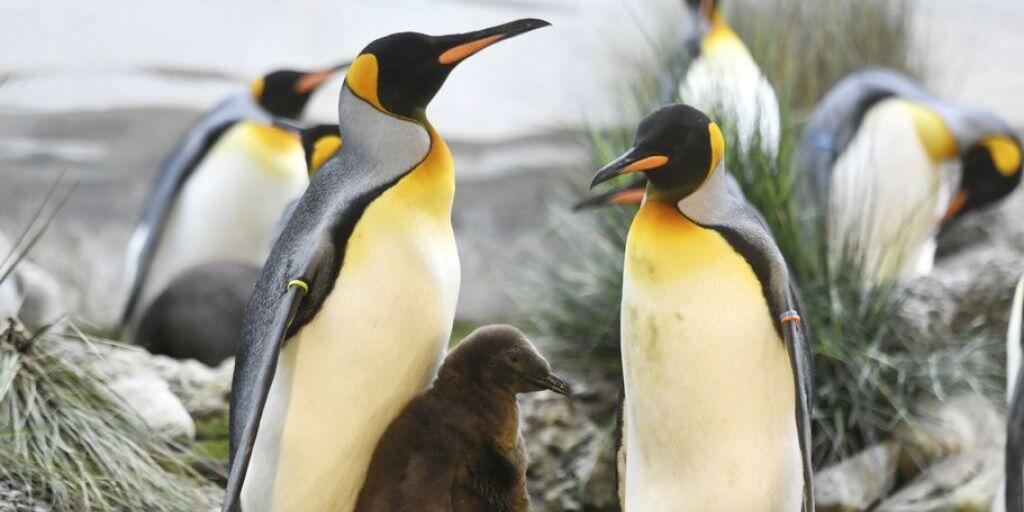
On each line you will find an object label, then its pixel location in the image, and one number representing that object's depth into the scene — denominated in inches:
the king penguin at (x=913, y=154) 345.4
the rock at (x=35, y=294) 276.8
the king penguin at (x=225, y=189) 320.2
